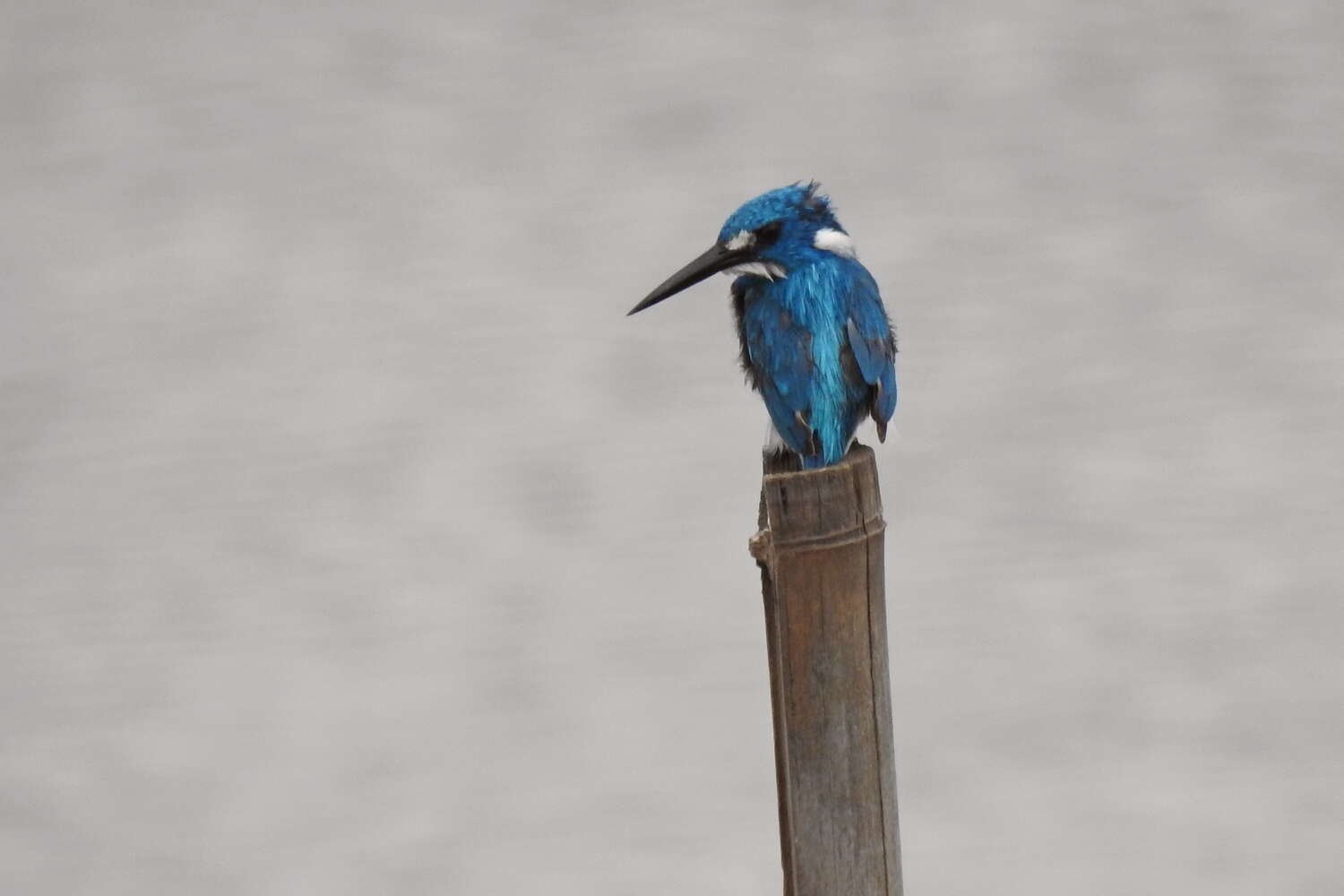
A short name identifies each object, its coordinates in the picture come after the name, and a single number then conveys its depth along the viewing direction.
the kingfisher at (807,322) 7.52
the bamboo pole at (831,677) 7.43
